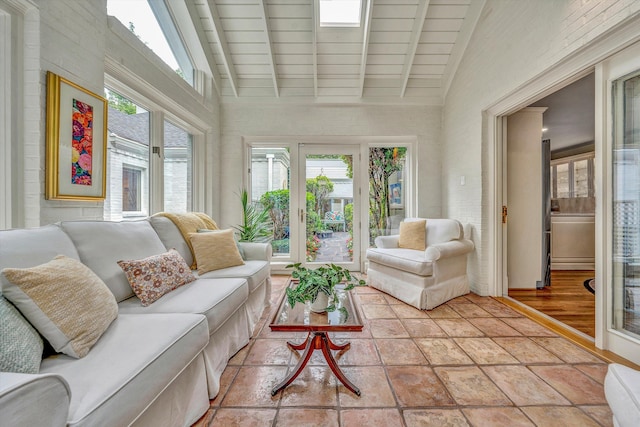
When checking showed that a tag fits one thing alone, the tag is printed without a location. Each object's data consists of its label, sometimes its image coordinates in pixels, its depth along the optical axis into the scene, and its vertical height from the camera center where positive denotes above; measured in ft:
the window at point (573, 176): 16.31 +2.38
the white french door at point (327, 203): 13.34 +0.51
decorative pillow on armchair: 10.61 -0.88
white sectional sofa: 2.32 -1.72
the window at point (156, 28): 7.36 +5.93
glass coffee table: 4.60 -1.97
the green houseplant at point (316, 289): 5.14 -1.48
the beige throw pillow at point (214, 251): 7.32 -1.08
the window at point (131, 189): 7.58 +0.71
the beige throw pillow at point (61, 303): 3.12 -1.13
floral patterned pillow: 5.15 -1.28
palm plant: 12.12 -0.48
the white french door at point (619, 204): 5.65 +0.20
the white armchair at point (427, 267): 8.82 -1.91
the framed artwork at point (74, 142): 5.16 +1.48
